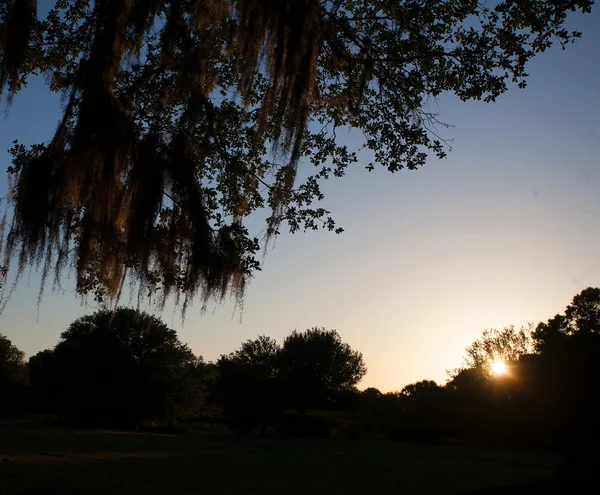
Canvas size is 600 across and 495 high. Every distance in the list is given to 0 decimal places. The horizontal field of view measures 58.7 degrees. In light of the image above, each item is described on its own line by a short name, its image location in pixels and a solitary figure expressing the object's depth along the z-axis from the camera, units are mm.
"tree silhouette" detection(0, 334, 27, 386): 59031
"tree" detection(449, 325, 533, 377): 53500
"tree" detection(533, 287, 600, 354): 39281
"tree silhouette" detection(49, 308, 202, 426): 42281
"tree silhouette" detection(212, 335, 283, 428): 43125
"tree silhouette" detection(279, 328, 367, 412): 41875
